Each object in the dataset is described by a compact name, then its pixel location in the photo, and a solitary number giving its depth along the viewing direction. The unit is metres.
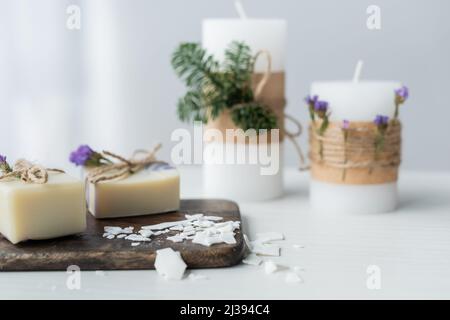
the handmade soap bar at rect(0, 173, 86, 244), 0.63
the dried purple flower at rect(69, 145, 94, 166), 0.75
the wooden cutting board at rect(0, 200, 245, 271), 0.62
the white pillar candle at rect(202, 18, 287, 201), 0.79
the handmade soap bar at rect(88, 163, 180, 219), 0.70
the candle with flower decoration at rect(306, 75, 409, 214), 0.75
